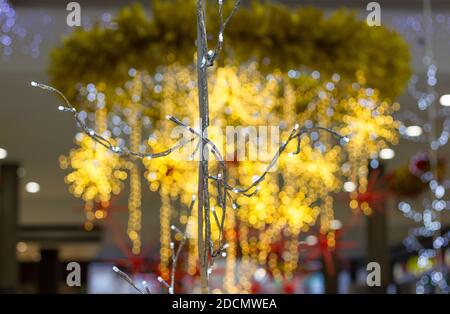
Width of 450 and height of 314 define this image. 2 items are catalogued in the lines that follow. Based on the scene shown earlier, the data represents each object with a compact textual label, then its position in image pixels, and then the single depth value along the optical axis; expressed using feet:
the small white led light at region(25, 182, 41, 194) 38.88
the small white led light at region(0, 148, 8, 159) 30.90
